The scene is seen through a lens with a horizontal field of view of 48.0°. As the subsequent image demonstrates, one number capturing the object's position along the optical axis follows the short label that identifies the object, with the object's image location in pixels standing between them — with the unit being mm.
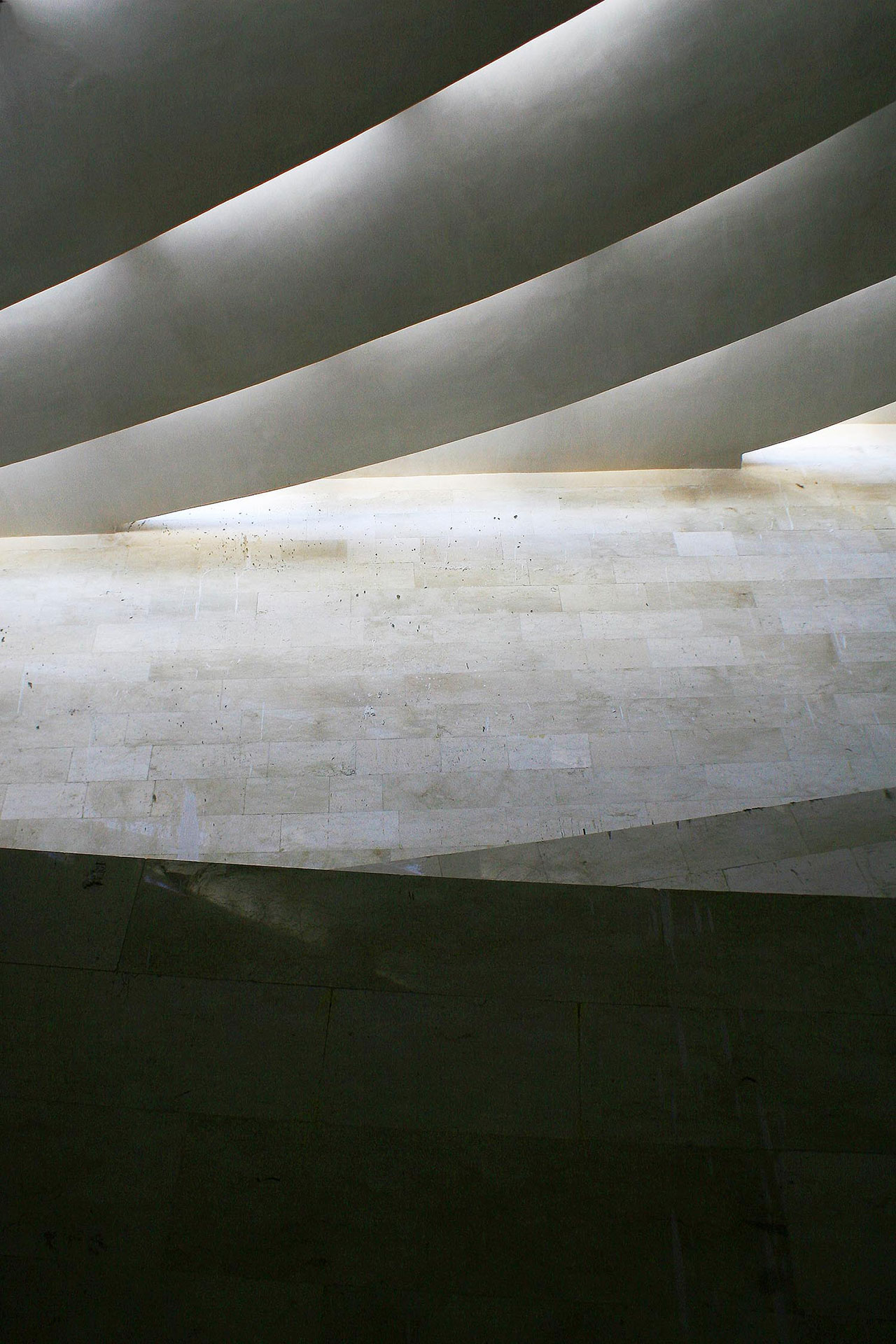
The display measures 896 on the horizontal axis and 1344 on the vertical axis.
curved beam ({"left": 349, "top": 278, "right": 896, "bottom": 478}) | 11523
